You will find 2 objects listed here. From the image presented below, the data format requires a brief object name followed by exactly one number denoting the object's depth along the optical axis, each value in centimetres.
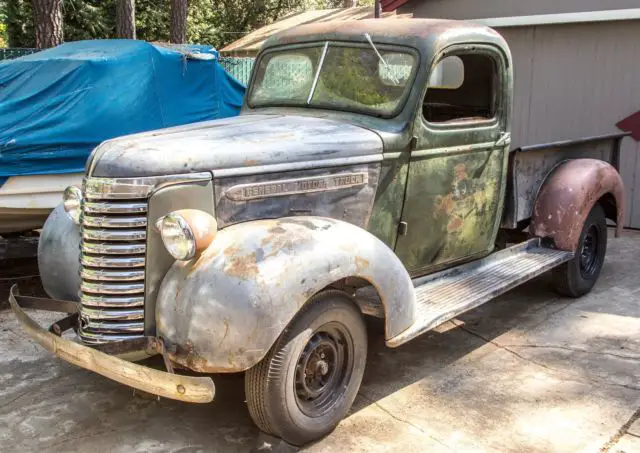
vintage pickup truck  303
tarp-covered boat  545
